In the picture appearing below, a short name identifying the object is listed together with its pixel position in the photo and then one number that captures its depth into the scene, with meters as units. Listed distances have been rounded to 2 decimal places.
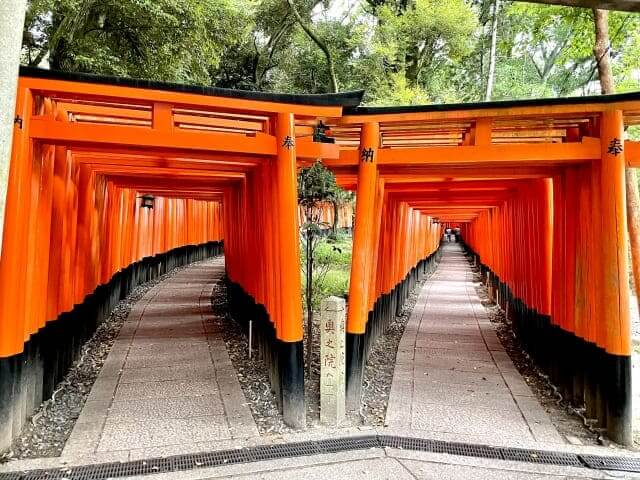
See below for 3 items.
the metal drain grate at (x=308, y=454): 3.92
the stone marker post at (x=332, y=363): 5.01
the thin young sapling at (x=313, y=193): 5.69
